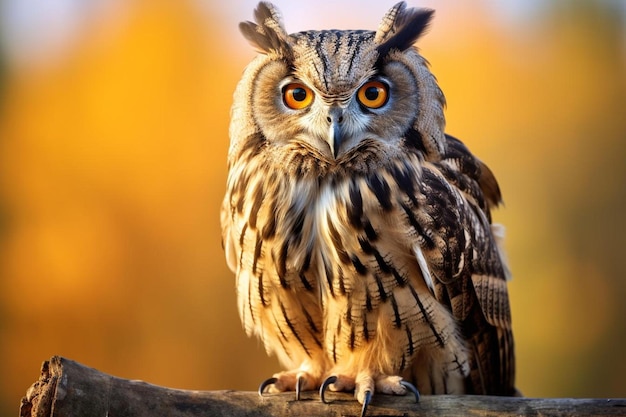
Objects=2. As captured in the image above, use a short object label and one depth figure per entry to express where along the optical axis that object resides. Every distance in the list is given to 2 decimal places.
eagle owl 7.41
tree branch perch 7.33
